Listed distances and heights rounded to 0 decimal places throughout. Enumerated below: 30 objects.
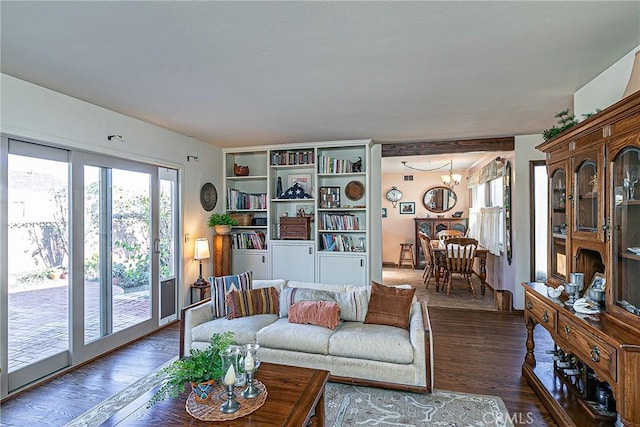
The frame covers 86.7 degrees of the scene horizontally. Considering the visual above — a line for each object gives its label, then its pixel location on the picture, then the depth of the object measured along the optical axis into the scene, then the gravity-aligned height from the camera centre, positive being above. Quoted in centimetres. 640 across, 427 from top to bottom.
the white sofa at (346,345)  264 -109
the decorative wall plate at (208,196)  502 +27
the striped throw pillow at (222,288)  338 -76
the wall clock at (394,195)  915 +47
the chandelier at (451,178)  740 +74
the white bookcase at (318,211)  497 +3
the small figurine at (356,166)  504 +69
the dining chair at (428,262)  678 -102
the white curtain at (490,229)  566 -31
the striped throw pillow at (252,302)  330 -88
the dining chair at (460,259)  590 -82
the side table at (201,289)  466 -106
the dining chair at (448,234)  797 -52
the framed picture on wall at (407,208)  908 +12
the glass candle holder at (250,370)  181 -84
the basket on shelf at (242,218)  551 -7
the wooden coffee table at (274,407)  162 -99
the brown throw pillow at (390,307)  302 -86
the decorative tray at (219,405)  166 -98
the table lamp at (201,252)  466 -53
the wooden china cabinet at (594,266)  169 -36
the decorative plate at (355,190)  516 +35
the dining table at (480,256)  619 -83
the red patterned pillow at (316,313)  300 -90
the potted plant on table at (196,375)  176 -84
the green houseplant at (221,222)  502 -13
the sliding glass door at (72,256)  275 -40
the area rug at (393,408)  231 -142
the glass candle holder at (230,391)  170 -91
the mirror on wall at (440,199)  882 +34
